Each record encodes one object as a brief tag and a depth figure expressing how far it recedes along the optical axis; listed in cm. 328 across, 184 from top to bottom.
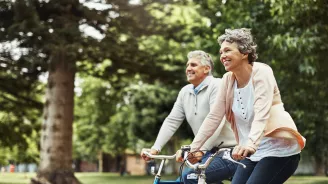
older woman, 370
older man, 496
